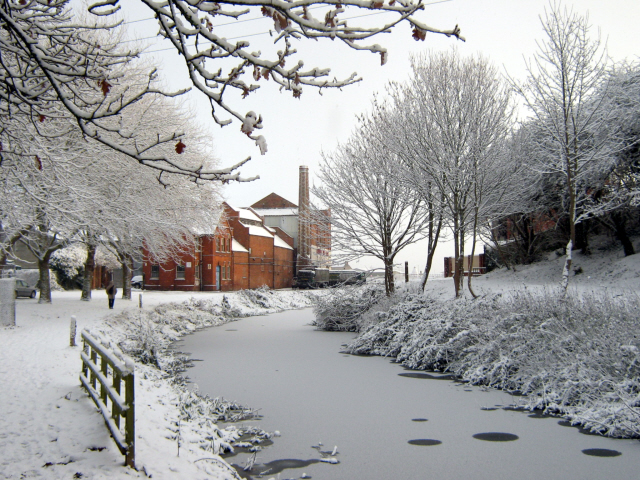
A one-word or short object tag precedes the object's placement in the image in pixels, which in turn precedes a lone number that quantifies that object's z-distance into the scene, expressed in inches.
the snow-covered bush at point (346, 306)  820.6
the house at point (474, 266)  1352.1
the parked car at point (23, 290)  1255.5
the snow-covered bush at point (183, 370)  244.8
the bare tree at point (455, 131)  725.3
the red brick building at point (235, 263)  1777.8
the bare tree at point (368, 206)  828.6
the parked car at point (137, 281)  2009.1
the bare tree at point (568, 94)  704.4
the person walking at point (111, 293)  878.4
